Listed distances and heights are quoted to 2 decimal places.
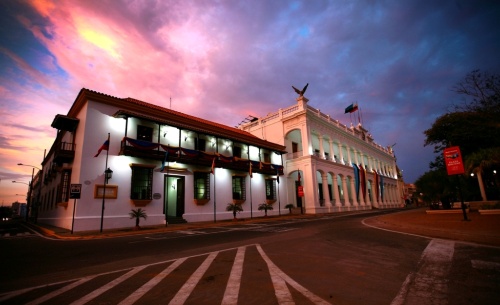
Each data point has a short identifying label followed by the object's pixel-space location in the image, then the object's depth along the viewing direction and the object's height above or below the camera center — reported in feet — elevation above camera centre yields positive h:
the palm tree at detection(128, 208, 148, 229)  53.31 -1.69
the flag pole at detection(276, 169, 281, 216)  94.51 +0.55
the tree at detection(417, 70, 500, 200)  42.71 +15.02
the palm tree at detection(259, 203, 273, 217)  86.15 -1.69
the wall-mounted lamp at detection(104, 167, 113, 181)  54.54 +7.66
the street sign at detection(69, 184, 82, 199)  44.77 +3.28
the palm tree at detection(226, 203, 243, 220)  75.56 -1.45
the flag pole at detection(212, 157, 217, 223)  73.01 +1.18
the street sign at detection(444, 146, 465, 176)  46.98 +6.41
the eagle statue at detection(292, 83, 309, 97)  111.55 +48.48
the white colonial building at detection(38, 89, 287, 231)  54.54 +10.11
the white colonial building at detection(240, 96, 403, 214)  105.91 +20.68
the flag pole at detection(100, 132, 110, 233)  51.57 +3.64
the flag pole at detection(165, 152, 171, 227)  62.44 -0.52
